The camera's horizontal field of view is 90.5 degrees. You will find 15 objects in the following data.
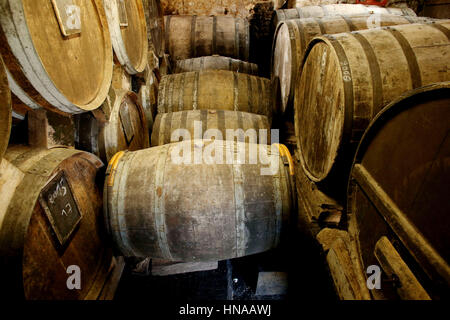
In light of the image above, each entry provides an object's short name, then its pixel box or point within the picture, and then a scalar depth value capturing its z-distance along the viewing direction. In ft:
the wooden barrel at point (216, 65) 13.51
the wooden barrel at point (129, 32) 7.40
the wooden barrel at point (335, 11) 12.04
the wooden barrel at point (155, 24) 11.88
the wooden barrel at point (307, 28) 8.86
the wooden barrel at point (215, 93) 10.59
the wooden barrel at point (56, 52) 3.31
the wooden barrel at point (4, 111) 2.98
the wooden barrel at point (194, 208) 5.37
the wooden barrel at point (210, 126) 8.95
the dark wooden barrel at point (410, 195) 3.05
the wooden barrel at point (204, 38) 15.34
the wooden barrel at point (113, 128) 6.40
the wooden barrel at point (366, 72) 5.06
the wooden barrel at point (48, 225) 3.49
